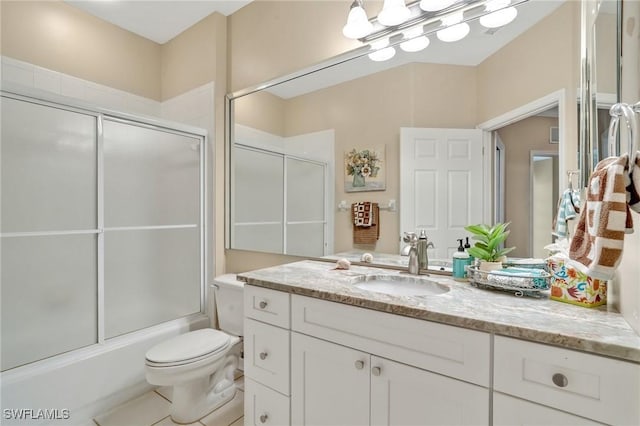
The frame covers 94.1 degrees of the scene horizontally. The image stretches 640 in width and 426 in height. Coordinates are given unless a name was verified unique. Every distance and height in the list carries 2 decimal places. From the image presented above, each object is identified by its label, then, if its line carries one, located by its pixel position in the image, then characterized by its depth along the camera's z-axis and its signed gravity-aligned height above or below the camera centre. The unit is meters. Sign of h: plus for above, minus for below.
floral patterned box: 0.93 -0.24
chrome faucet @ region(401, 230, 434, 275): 1.41 -0.20
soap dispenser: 1.29 -0.23
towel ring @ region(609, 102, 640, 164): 0.67 +0.21
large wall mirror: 1.19 +0.41
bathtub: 1.46 -0.93
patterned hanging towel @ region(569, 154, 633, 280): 0.66 -0.01
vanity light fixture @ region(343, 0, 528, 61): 1.30 +0.91
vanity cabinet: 0.87 -0.53
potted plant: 1.21 -0.15
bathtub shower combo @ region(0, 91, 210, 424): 1.51 -0.23
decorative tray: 1.02 -0.25
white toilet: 1.52 -0.81
